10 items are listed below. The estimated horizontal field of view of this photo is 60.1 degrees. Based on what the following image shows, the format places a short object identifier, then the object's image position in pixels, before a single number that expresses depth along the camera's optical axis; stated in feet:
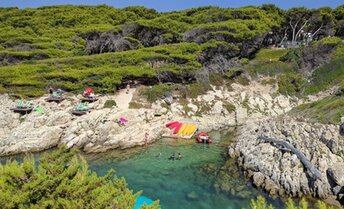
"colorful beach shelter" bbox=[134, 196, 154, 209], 46.40
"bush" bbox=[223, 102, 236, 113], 107.24
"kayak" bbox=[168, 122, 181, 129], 92.71
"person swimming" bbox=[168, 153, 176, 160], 72.31
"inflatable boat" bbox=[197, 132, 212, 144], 84.84
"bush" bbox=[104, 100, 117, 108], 98.15
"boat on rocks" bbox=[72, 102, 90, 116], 90.48
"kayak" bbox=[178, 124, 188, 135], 90.44
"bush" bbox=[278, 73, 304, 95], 122.48
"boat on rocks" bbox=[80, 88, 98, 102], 100.98
